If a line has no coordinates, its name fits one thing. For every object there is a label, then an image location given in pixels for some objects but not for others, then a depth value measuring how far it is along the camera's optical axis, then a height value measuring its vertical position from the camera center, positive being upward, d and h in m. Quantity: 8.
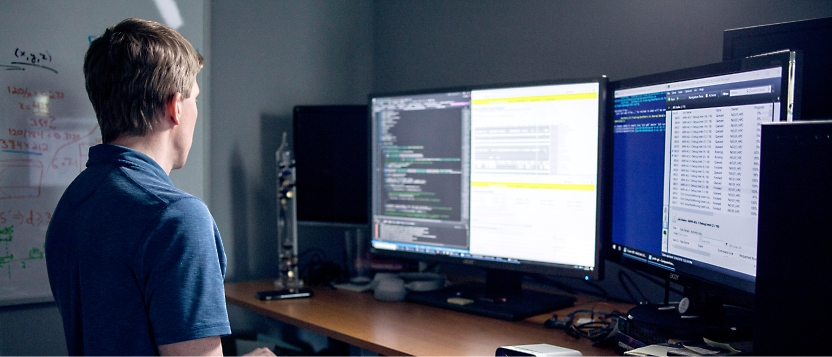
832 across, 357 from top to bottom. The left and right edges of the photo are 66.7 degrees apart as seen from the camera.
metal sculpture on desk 1.99 -0.20
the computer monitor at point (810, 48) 1.08 +0.21
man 0.91 -0.12
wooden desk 1.31 -0.39
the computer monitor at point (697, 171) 1.02 -0.01
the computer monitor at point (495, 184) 1.46 -0.06
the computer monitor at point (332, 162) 2.08 -0.01
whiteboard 1.69 +0.09
